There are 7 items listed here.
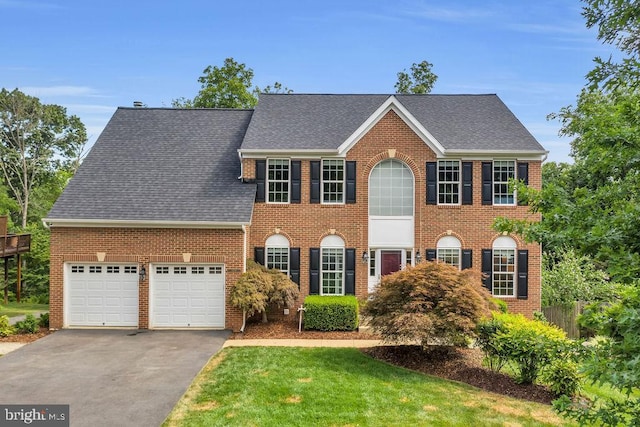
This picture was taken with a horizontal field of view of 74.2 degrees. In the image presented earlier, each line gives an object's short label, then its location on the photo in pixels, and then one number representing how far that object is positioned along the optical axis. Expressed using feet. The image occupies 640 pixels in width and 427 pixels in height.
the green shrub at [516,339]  31.58
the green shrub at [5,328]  45.36
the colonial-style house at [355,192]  54.29
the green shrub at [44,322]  49.55
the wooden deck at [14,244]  69.09
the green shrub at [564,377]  30.27
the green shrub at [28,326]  46.68
